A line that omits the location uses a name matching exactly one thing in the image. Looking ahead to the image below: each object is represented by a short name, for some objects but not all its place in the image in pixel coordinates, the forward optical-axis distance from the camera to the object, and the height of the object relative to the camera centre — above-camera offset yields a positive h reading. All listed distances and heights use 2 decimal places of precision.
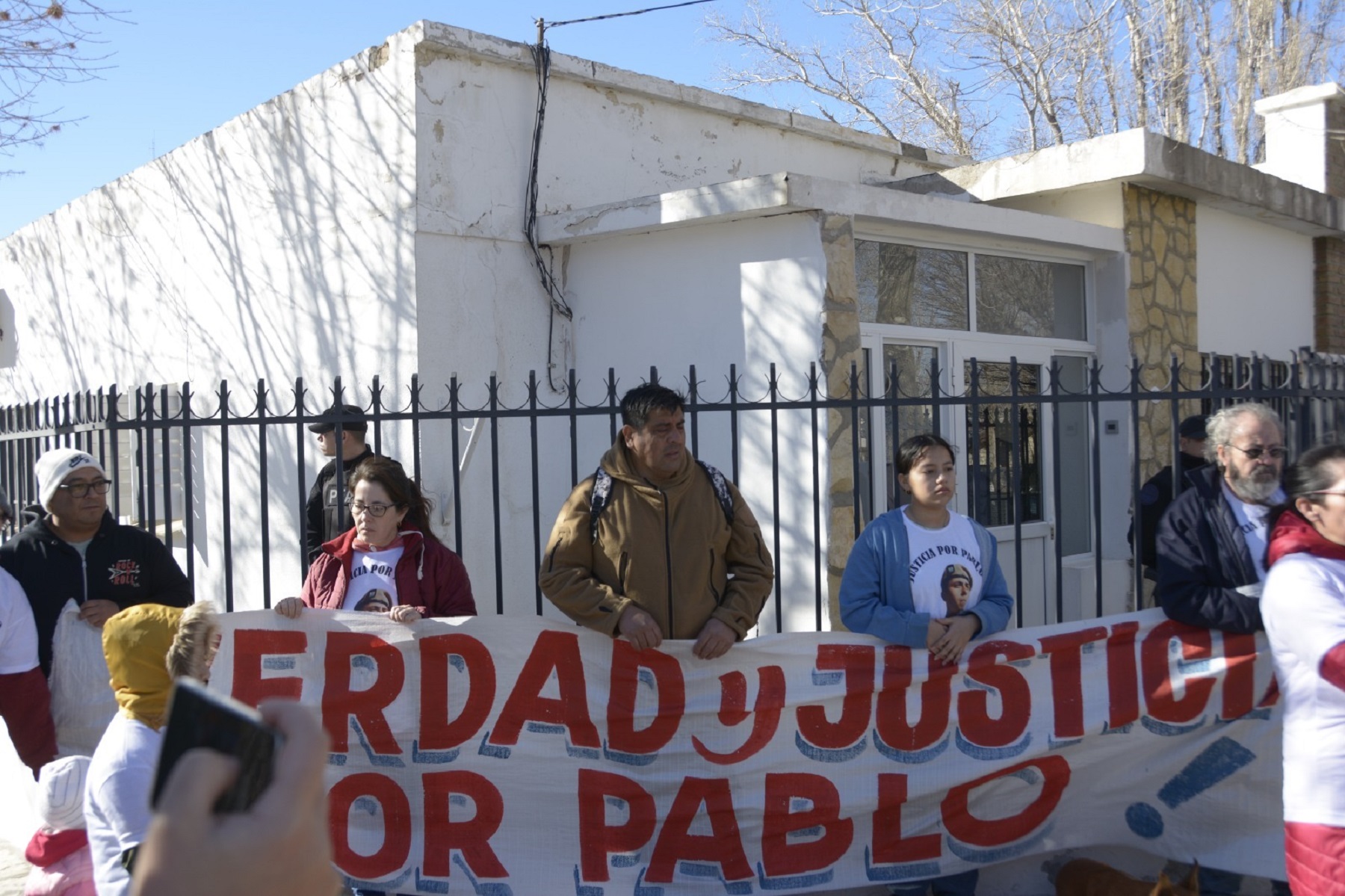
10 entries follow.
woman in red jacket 4.13 -0.43
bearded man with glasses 3.81 -0.33
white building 6.91 +1.17
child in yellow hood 2.70 -0.65
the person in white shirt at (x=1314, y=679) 2.86 -0.64
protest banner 3.98 -1.11
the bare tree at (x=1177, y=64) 20.68 +6.75
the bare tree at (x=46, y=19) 8.94 +3.41
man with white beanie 4.12 -0.37
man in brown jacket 3.86 -0.35
